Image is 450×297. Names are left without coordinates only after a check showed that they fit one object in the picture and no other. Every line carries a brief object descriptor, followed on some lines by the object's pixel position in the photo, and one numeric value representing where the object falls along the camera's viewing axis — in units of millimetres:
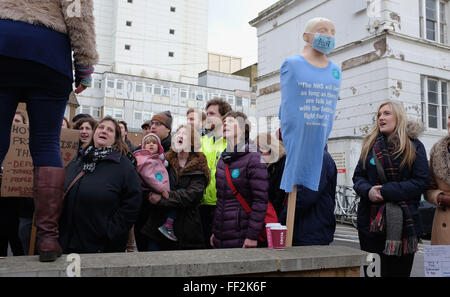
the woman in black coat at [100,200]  3174
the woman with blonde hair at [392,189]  3361
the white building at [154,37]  46125
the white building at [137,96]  37781
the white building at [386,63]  14312
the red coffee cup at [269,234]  2943
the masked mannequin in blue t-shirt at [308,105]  3074
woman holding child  3764
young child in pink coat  3801
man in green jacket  4207
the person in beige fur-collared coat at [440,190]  3648
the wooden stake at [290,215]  3049
